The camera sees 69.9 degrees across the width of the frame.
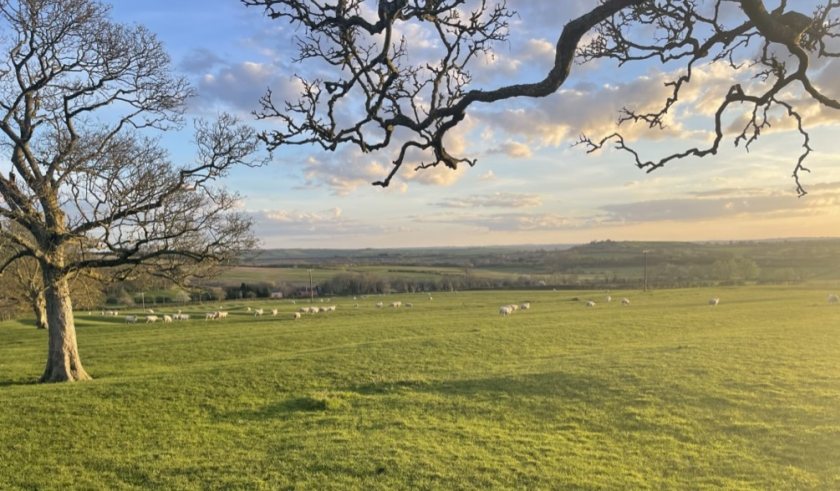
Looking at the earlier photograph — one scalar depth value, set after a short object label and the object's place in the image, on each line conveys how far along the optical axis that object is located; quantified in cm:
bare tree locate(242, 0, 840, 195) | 432
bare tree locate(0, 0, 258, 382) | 1664
